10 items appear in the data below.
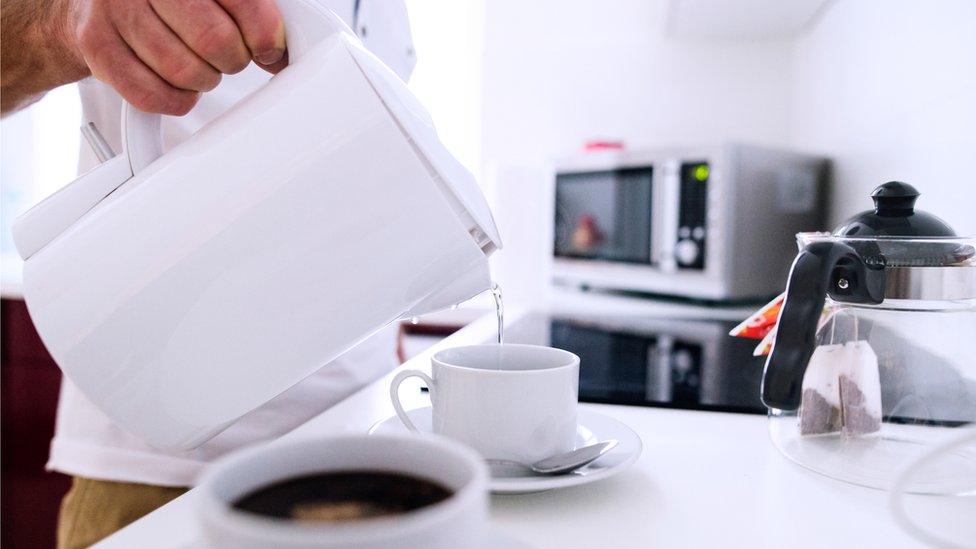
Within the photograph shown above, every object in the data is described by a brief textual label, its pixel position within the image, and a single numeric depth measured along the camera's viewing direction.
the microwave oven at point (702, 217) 1.31
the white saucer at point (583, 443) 0.39
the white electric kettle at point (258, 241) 0.36
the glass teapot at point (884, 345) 0.44
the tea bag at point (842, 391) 0.48
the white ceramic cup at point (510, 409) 0.41
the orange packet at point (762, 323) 0.58
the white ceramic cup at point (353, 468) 0.18
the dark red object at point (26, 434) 1.48
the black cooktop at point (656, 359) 0.66
